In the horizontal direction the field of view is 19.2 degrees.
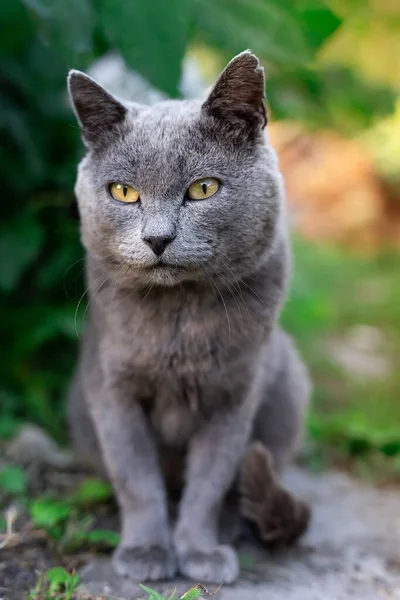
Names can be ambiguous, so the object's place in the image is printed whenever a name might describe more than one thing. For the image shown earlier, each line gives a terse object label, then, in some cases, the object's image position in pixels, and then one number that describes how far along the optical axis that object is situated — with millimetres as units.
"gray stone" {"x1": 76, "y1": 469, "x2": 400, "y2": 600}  733
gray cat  699
